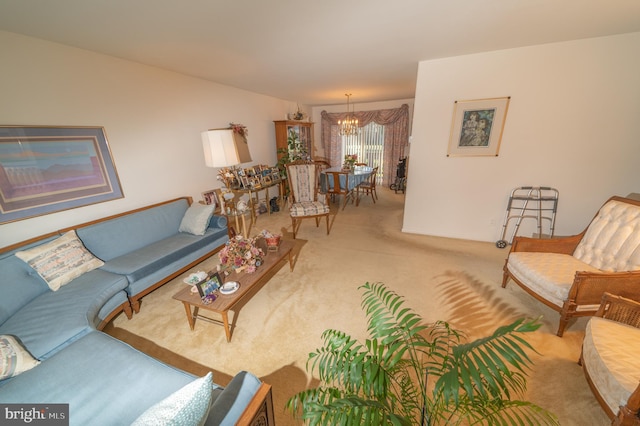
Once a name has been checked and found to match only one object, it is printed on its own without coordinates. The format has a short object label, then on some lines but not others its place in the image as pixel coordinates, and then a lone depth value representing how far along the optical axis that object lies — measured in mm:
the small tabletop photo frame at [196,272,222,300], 1807
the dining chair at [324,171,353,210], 4977
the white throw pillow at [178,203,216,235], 2884
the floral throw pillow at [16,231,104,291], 1845
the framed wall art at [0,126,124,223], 1947
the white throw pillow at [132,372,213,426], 744
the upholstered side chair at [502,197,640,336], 1641
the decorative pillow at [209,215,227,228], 3067
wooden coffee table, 1743
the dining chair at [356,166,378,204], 5512
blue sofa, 1007
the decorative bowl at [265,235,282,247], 2520
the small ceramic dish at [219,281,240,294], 1870
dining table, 5031
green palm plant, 710
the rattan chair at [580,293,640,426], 1079
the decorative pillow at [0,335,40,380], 1188
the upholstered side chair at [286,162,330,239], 3723
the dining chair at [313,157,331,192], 6438
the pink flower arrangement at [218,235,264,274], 2162
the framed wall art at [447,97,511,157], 2955
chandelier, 5823
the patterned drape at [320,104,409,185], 6363
